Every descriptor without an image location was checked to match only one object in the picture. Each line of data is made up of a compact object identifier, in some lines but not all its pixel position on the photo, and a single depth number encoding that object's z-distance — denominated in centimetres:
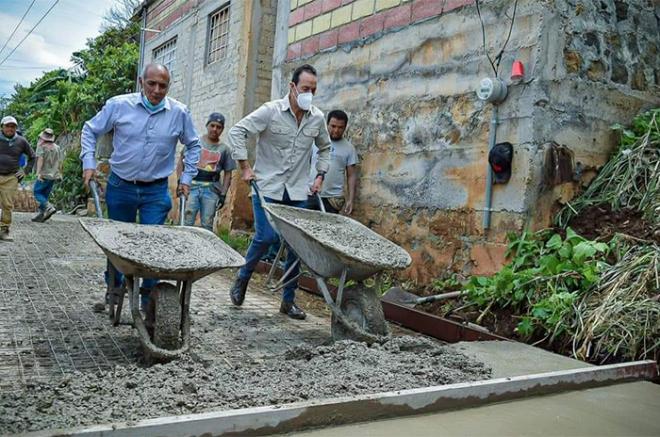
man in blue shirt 391
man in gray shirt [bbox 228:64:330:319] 445
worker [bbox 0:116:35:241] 790
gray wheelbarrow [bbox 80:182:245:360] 303
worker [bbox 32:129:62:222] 1041
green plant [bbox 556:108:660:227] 443
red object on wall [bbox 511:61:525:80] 464
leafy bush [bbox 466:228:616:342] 378
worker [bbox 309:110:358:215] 608
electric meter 473
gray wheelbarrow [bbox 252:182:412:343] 345
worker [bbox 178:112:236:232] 644
